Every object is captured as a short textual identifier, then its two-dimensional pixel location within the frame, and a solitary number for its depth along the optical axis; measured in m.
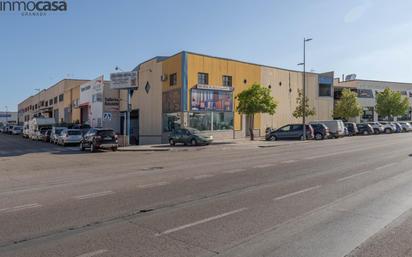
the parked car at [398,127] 55.53
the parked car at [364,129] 49.53
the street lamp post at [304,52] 38.24
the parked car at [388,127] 53.66
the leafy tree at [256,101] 34.81
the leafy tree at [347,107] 54.91
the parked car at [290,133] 36.91
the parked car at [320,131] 38.22
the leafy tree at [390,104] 64.31
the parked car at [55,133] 38.78
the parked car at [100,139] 27.75
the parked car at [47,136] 43.49
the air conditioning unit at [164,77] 39.43
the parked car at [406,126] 58.12
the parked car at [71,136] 35.00
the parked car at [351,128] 46.97
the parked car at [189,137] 31.22
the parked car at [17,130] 72.62
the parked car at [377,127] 51.44
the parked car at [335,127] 40.56
